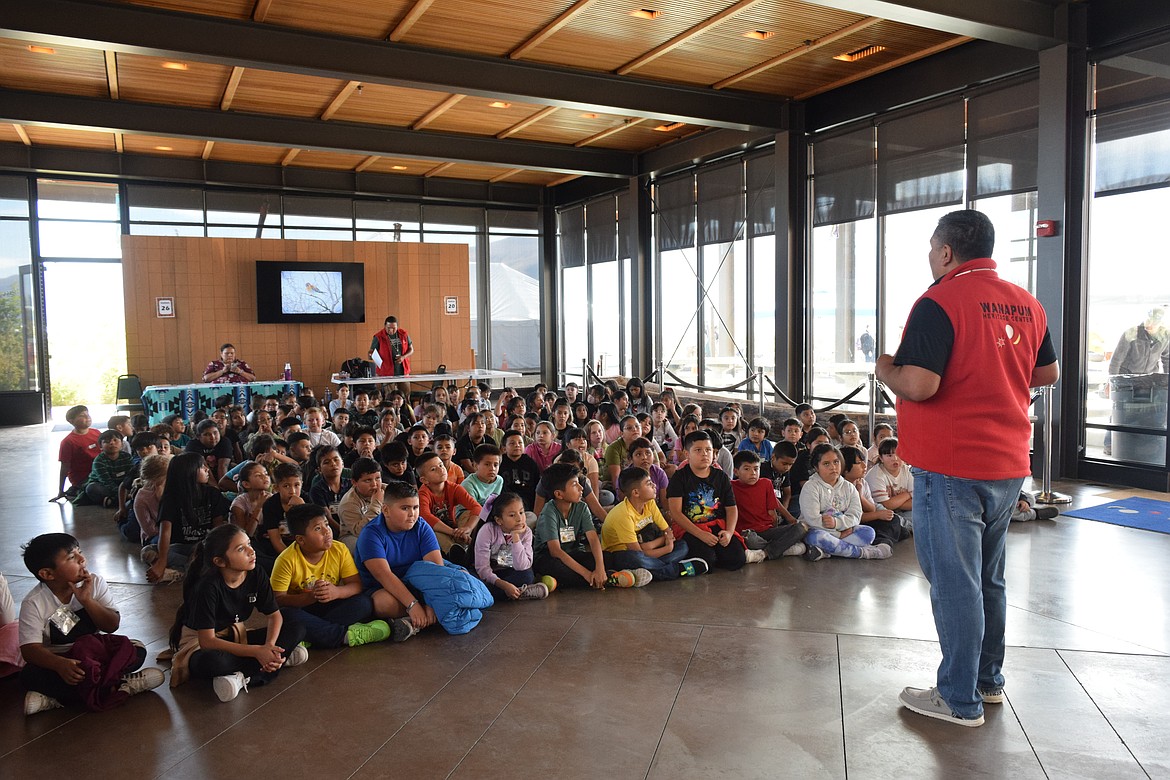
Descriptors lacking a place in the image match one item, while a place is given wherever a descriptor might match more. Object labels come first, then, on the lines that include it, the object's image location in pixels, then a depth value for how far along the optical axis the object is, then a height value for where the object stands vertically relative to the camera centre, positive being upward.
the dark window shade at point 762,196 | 11.73 +2.12
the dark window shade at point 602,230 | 15.71 +2.25
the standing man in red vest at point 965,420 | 2.80 -0.28
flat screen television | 14.62 +1.06
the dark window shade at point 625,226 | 14.86 +2.21
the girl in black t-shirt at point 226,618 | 3.47 -1.14
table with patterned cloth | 11.34 -0.62
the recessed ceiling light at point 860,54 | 8.86 +3.13
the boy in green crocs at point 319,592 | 3.97 -1.18
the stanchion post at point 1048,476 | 6.85 -1.15
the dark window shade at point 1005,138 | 8.31 +2.08
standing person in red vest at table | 13.64 +0.00
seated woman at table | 12.77 -0.30
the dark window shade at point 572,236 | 16.83 +2.28
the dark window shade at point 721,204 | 12.39 +2.15
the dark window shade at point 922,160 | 9.10 +2.07
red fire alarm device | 7.78 +1.04
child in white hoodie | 5.44 -1.17
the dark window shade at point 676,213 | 13.52 +2.20
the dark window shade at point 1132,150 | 7.18 +1.67
